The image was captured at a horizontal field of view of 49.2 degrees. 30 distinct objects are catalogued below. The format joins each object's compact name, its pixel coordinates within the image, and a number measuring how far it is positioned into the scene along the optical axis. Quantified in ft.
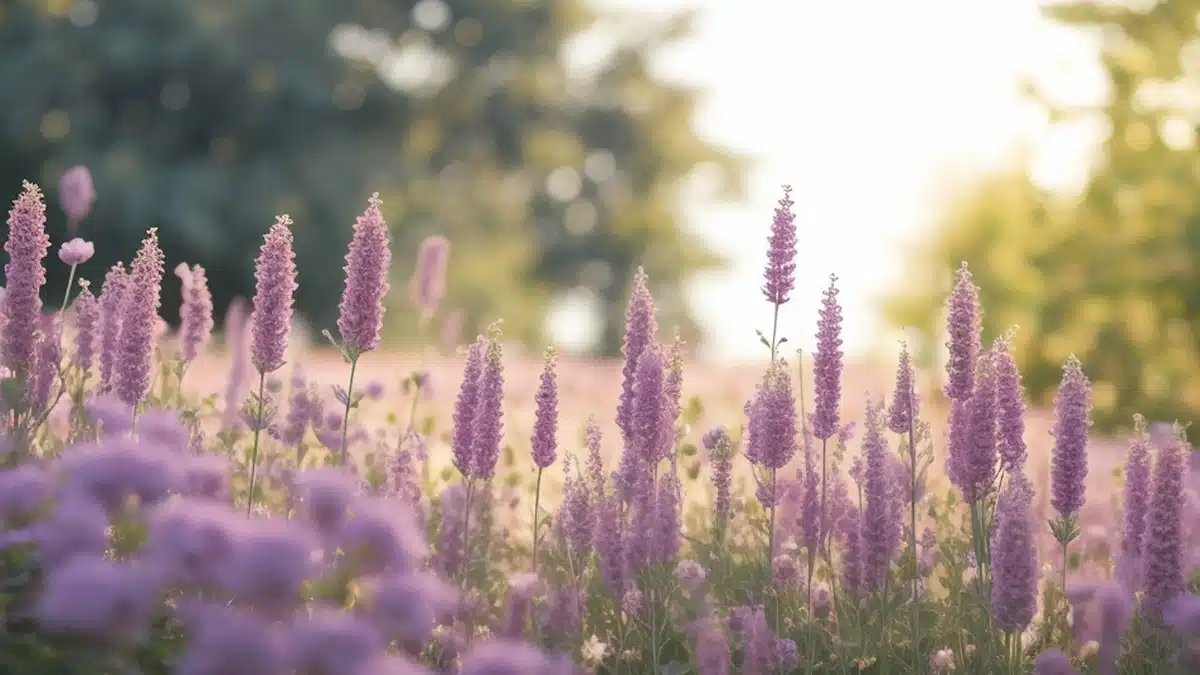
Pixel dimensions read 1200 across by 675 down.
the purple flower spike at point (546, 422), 12.05
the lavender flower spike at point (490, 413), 11.68
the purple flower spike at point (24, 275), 12.75
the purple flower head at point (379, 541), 8.21
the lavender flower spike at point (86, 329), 15.42
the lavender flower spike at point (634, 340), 12.77
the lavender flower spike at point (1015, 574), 10.46
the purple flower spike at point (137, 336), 12.26
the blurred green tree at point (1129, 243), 54.44
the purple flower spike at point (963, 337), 12.26
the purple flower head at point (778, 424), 12.09
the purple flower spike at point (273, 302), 11.54
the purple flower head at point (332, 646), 7.22
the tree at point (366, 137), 78.74
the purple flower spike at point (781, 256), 12.42
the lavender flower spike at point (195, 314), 15.64
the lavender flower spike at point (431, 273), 20.50
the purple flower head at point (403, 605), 7.75
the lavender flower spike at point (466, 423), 11.85
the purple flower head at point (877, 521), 12.52
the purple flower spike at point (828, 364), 12.42
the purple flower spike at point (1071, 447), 12.11
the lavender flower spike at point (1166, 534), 12.30
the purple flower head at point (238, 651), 7.20
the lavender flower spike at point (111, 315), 14.94
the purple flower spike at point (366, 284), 11.59
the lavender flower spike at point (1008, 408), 12.69
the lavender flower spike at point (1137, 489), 13.21
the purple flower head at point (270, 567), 7.45
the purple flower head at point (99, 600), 7.55
